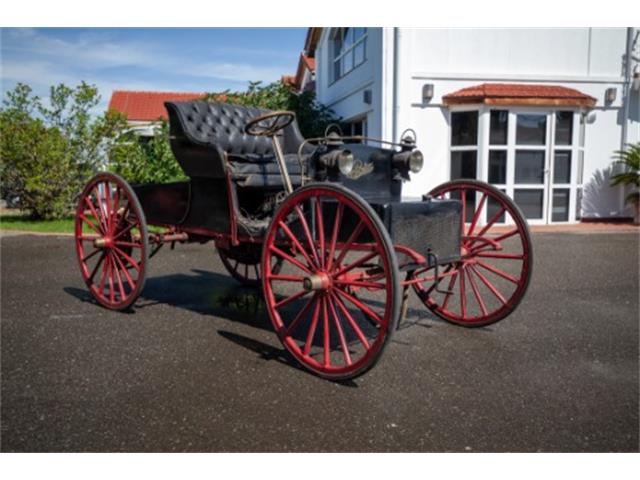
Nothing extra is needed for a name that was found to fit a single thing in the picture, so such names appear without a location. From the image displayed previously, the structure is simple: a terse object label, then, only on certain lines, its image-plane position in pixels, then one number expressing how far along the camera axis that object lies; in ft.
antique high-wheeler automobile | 10.34
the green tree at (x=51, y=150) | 36.86
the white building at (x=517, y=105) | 33.81
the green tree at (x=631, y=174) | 34.86
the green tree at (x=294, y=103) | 41.52
